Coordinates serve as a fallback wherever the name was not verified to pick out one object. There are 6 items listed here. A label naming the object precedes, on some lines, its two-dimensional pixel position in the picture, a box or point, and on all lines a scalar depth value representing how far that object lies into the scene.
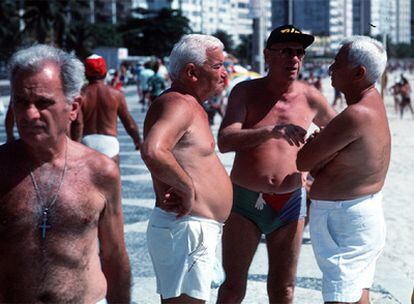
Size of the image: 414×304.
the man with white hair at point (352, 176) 4.05
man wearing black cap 4.59
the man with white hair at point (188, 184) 3.72
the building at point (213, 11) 68.05
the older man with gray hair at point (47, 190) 2.76
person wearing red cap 7.68
